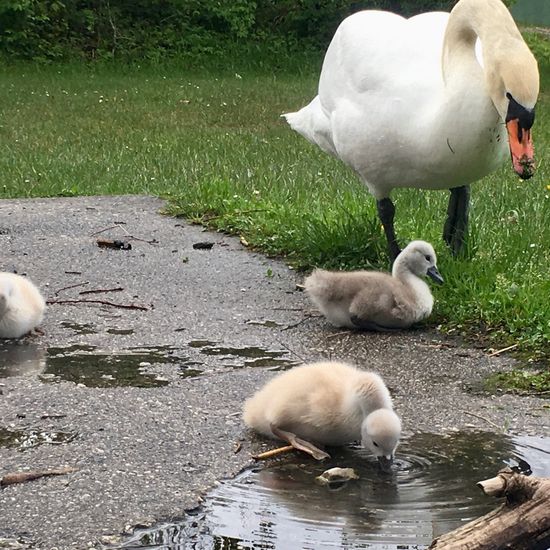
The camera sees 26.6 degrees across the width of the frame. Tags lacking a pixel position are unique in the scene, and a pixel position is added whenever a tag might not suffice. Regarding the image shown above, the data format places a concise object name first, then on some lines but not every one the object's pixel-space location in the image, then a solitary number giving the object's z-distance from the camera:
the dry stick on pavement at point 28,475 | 3.27
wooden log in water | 2.42
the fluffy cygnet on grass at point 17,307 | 4.86
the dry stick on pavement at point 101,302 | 5.57
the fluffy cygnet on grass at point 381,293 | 5.02
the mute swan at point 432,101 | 4.76
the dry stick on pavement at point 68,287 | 5.91
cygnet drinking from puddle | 3.55
